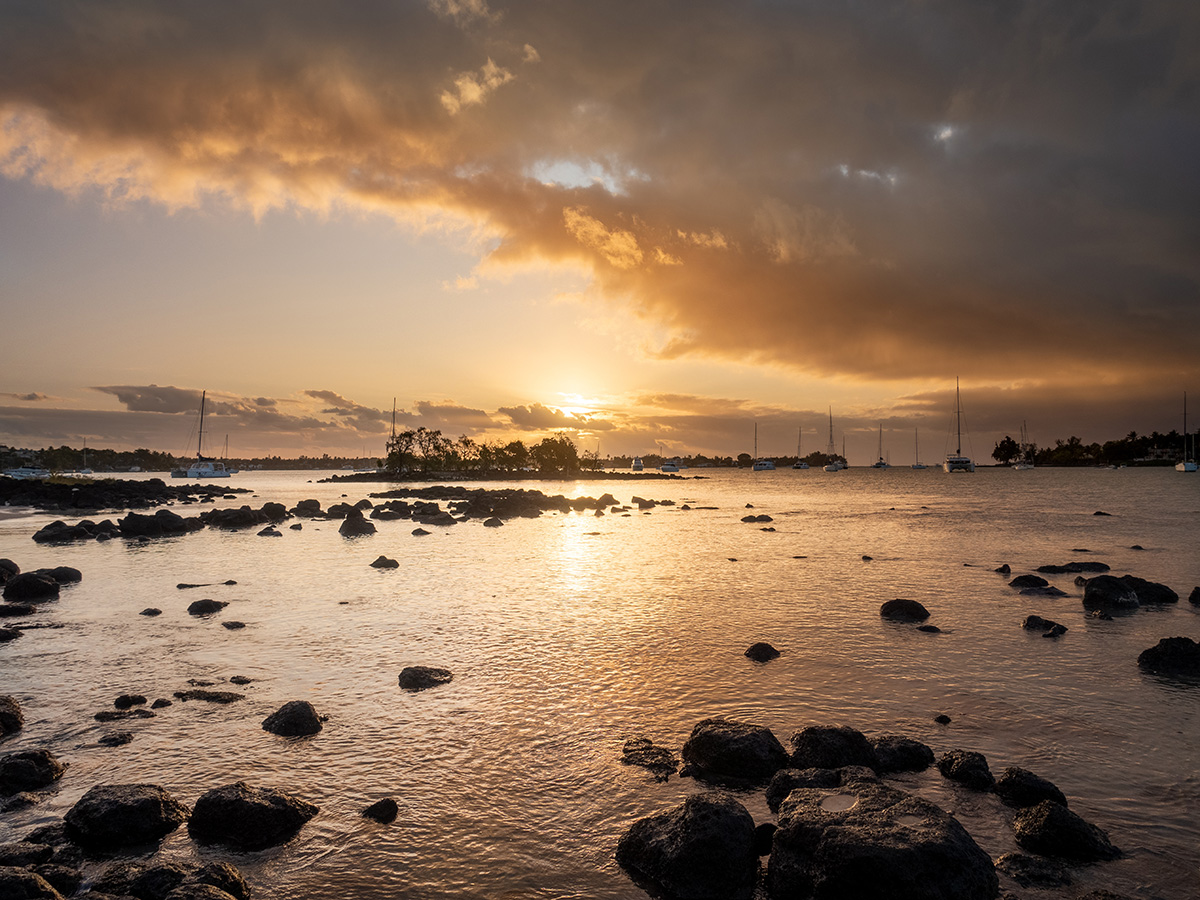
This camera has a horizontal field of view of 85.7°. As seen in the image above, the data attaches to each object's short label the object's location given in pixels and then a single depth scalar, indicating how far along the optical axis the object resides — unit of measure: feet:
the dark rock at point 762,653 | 55.11
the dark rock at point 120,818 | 27.12
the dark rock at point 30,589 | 76.38
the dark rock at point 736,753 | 33.73
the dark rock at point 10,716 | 38.78
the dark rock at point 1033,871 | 24.95
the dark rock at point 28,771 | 31.71
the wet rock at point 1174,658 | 51.03
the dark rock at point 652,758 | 34.45
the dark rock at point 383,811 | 29.76
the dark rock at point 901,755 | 34.19
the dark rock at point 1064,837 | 26.81
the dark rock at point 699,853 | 24.70
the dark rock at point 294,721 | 38.88
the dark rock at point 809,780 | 29.76
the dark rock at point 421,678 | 47.52
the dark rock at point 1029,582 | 87.60
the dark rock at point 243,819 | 27.66
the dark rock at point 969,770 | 32.30
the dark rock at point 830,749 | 33.40
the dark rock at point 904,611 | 69.77
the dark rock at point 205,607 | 71.72
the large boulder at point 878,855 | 22.02
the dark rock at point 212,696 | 44.39
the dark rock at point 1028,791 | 30.58
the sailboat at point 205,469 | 564.71
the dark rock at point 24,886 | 20.88
